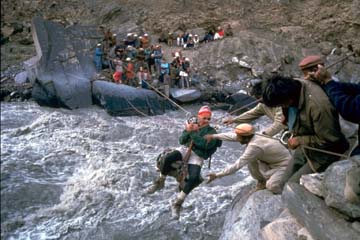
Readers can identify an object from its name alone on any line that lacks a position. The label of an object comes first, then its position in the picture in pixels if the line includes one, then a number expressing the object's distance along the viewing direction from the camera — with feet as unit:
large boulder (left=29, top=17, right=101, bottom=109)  47.70
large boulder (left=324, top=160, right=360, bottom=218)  11.32
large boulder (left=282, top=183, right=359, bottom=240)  11.34
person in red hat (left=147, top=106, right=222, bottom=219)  18.93
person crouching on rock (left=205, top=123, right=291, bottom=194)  15.14
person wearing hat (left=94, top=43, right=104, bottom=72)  54.63
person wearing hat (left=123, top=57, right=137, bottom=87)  51.55
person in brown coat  12.23
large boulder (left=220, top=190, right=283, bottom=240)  14.64
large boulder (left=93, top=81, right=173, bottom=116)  46.75
